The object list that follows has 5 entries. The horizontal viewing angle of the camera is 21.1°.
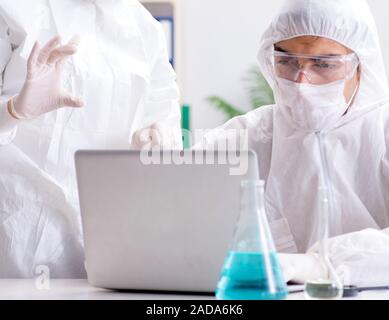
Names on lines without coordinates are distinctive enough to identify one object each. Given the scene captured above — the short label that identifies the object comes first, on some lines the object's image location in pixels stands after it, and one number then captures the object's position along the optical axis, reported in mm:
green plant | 4397
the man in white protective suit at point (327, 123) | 2013
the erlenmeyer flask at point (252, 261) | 1357
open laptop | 1493
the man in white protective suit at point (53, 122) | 1888
